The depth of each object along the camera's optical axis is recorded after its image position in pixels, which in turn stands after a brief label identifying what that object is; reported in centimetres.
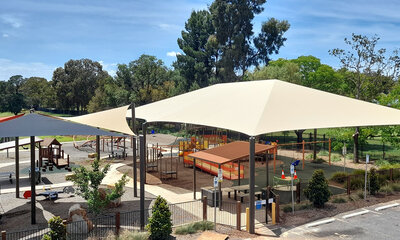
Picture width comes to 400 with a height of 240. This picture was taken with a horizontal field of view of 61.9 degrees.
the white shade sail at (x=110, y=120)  1543
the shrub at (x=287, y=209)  1468
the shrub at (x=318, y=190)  1498
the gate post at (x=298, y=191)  1599
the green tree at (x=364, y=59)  2831
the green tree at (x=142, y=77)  6103
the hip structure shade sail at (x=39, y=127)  1347
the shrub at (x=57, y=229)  979
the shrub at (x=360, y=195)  1685
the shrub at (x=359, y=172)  1901
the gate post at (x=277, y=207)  1327
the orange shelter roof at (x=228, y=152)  1592
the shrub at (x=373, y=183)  1733
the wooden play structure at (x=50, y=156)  2548
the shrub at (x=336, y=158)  2926
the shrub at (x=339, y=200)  1599
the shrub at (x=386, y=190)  1783
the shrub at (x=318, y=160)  2848
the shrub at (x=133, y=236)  1058
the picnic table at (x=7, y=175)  2092
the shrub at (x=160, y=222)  1109
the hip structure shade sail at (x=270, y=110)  1432
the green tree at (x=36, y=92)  11261
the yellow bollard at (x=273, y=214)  1318
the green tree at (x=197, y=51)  5431
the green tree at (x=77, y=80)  9731
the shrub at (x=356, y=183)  1798
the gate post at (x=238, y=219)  1223
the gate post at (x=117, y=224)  1141
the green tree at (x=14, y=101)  11156
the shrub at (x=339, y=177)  2000
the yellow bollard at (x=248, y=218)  1222
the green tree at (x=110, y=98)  5991
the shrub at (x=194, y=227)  1195
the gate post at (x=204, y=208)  1296
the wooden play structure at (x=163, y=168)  2192
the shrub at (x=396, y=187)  1827
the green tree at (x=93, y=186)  1159
